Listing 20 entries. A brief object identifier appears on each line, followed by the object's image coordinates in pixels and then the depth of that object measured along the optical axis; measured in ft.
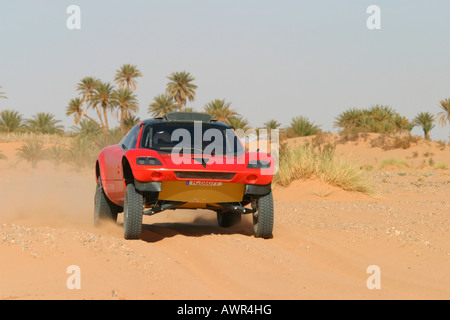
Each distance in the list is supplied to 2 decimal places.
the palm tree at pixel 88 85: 257.14
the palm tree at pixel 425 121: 182.09
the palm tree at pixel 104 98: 248.32
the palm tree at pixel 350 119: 183.93
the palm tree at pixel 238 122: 181.78
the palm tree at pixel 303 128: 176.76
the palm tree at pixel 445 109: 223.92
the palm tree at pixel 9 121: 183.83
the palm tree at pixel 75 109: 247.09
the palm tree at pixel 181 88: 267.18
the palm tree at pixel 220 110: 206.93
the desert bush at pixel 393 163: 116.88
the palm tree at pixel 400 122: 178.40
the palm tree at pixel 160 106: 241.55
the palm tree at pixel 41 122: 185.57
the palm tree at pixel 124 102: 248.11
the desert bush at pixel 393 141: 146.10
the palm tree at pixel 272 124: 195.50
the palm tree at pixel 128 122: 207.70
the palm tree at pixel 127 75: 267.18
